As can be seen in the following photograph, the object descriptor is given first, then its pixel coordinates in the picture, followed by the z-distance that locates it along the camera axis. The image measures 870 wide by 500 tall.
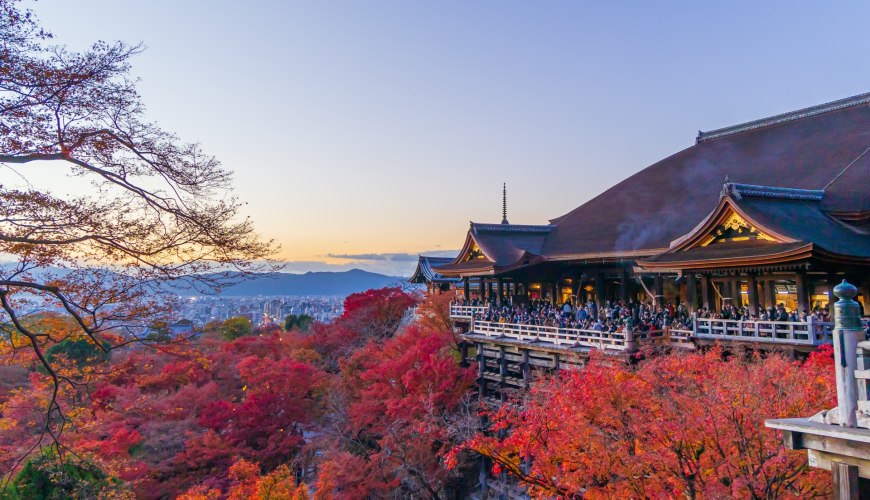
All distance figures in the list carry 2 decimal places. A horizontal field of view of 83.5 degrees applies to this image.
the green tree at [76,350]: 27.98
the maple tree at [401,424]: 17.09
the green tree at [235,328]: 43.06
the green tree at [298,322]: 49.72
